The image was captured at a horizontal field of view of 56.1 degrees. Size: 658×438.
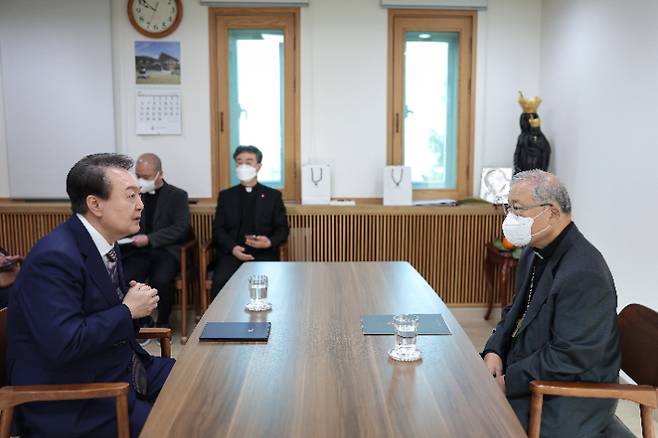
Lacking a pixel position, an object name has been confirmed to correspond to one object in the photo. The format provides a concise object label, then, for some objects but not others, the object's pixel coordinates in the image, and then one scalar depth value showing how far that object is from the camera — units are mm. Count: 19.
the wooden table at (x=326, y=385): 1530
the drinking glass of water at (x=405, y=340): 1979
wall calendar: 5266
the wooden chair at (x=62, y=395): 1833
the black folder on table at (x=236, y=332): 2162
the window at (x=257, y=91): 5254
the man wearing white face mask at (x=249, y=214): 4828
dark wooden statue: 4891
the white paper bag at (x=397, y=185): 5223
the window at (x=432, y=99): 5332
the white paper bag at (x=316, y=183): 5219
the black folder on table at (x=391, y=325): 2244
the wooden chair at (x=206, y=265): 4590
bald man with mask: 4637
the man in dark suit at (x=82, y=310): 1893
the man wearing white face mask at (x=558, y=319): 2062
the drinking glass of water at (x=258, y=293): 2572
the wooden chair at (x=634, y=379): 1932
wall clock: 5176
